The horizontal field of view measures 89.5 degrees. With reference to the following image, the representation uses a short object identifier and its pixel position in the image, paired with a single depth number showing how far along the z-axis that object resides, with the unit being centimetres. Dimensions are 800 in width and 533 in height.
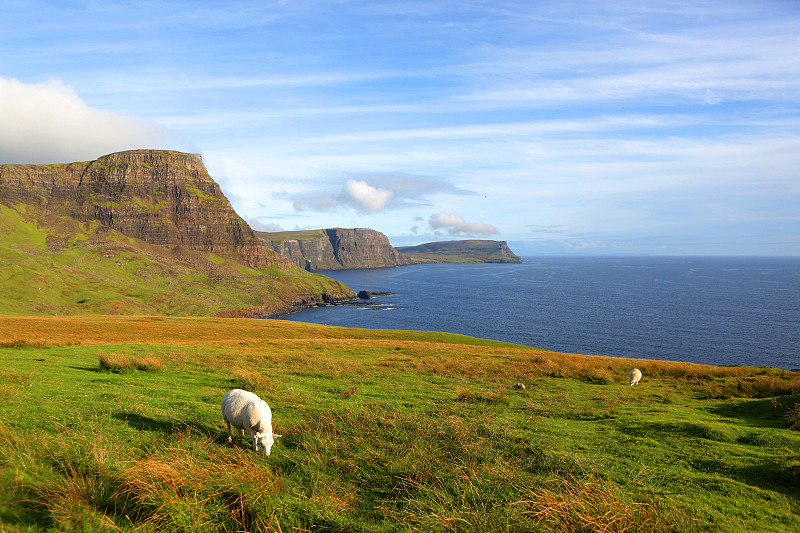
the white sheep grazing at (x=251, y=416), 1096
